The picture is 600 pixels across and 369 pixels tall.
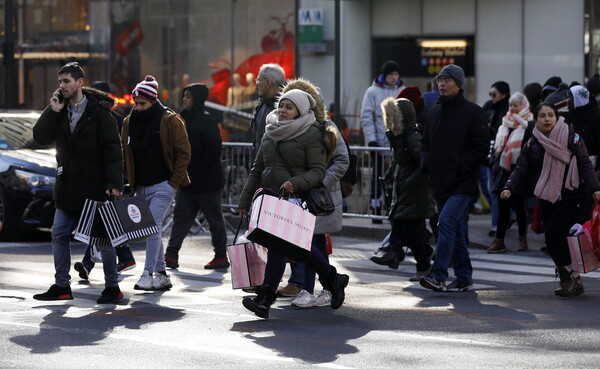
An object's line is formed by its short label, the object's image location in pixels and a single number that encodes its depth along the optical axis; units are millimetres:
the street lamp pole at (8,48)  25598
